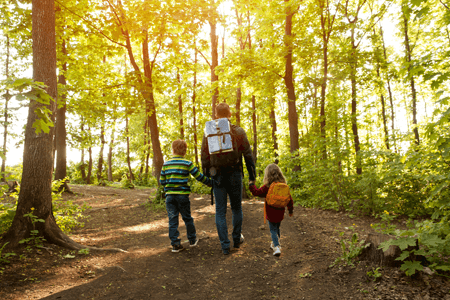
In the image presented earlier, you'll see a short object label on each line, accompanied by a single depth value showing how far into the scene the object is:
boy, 4.56
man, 4.31
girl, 4.38
